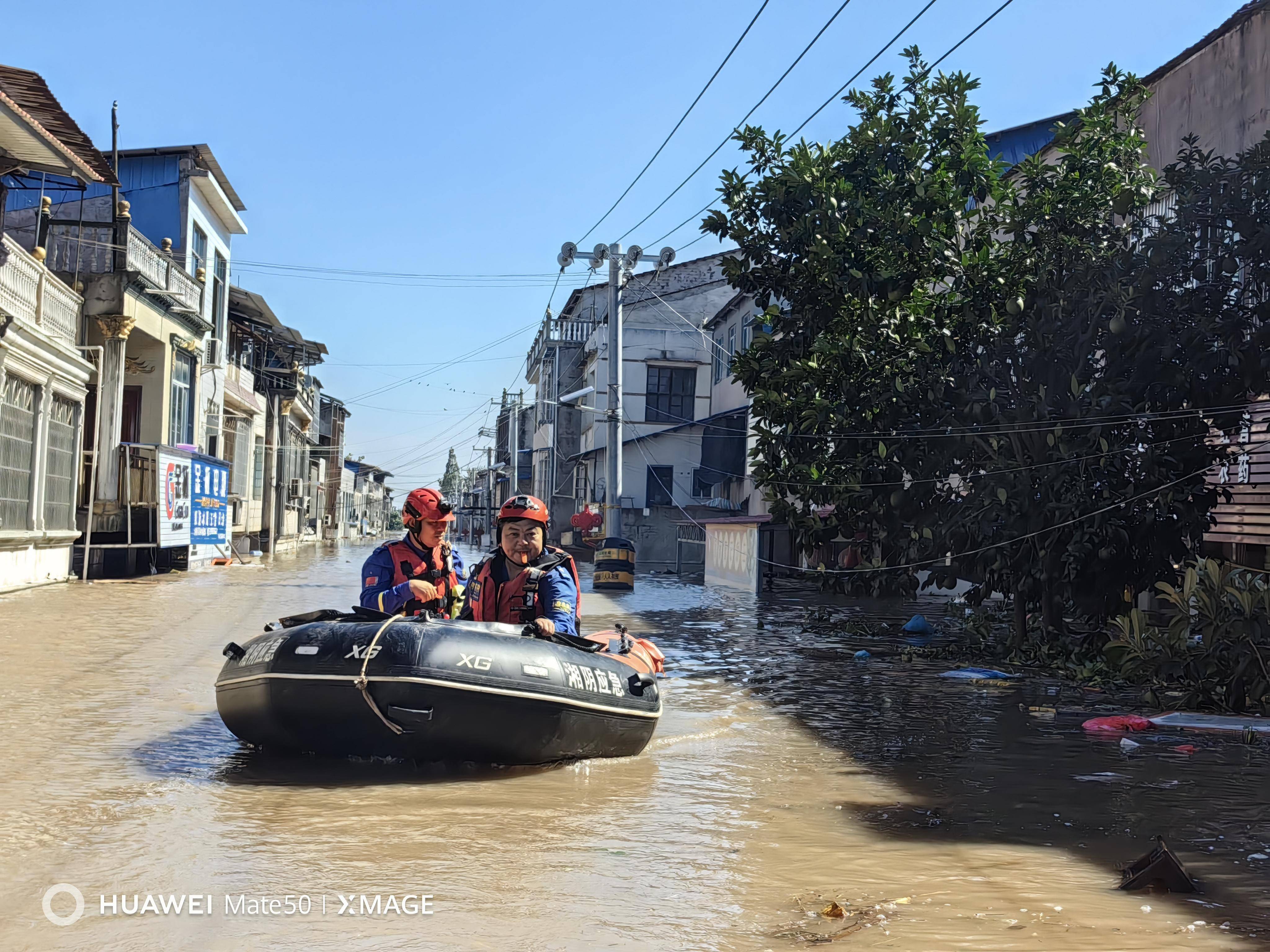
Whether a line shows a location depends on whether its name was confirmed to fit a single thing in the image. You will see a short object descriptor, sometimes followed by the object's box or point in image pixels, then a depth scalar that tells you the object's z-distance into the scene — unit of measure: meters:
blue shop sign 32.03
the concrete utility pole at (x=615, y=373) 33.00
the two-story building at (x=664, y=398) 49.44
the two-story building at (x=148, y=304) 27.16
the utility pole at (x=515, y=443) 81.75
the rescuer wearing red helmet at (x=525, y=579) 8.98
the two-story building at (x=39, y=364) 20.20
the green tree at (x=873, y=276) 15.98
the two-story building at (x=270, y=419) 44.62
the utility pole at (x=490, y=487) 100.57
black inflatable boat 7.83
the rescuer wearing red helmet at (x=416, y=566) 8.95
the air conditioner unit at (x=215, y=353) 36.56
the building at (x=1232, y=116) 14.71
